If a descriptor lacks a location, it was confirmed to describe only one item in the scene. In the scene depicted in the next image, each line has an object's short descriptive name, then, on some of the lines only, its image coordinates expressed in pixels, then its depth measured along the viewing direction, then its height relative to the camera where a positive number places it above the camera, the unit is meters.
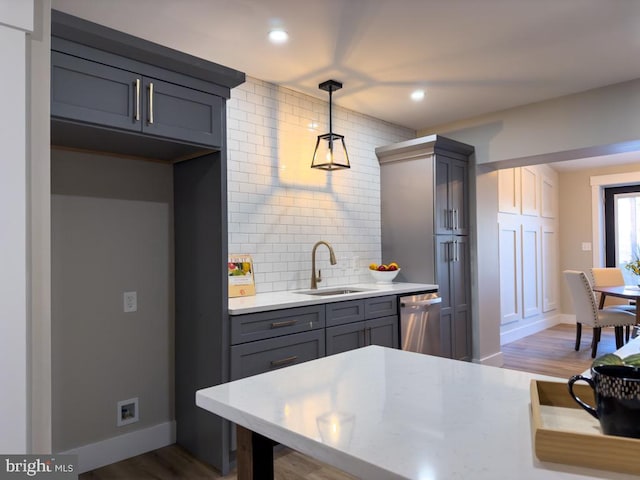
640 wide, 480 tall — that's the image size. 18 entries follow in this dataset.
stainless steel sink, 3.58 -0.36
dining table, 4.35 -0.51
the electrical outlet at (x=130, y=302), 2.73 -0.32
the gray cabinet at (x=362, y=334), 3.02 -0.63
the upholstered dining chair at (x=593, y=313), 4.84 -0.77
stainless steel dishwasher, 3.57 -0.65
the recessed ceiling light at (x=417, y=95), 3.72 +1.28
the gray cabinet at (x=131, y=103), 1.96 +0.72
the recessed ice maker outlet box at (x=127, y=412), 2.68 -0.98
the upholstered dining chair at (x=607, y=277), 5.84 -0.44
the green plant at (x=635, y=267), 4.82 -0.27
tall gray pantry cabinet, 4.05 +0.24
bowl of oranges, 4.02 -0.23
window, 6.75 +0.27
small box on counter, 3.14 -0.19
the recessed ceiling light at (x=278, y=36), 2.64 +1.28
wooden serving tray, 0.68 -0.32
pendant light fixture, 3.41 +0.76
